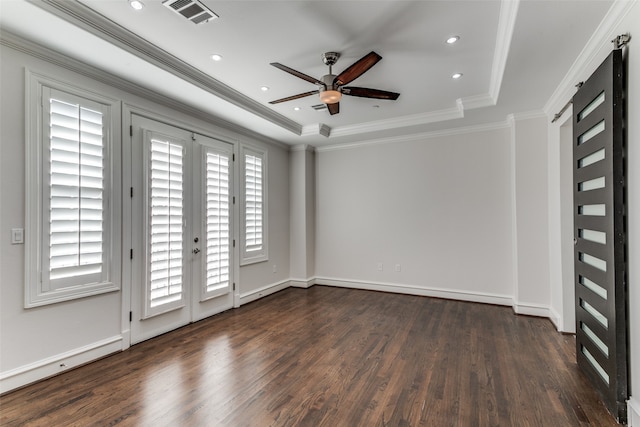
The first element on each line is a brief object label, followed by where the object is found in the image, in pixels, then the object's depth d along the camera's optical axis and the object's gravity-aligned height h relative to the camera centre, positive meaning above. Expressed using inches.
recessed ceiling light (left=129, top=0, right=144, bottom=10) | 81.7 +60.4
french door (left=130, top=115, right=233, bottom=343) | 126.7 -4.7
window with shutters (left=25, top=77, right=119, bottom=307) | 94.7 +7.2
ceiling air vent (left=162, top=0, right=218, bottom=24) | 81.7 +60.3
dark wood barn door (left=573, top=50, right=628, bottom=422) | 76.1 -5.1
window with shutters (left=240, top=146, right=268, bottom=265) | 185.8 +7.4
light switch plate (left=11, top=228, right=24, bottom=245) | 90.4 -5.5
